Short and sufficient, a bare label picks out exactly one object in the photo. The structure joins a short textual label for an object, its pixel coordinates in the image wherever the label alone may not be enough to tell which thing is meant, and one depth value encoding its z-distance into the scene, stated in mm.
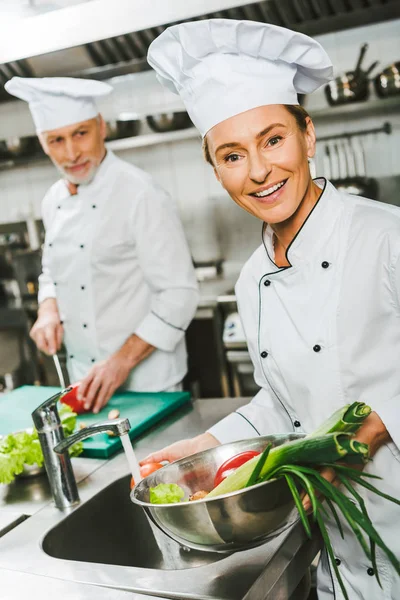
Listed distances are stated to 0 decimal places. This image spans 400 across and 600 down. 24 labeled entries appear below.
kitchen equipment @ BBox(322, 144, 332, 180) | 3857
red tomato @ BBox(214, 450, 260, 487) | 1095
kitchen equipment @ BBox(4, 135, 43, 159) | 4469
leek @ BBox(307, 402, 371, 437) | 961
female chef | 1233
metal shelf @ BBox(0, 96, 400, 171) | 3590
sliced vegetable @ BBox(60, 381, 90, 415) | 2014
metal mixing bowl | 914
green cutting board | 1721
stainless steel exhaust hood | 2250
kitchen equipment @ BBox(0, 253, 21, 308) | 4598
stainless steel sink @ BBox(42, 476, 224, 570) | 1315
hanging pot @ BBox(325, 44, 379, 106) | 3518
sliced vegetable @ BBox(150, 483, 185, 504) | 1053
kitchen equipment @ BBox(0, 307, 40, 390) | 4301
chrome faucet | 1400
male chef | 2416
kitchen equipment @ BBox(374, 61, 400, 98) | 3416
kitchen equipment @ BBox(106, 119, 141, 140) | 4090
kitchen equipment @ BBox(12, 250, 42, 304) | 4453
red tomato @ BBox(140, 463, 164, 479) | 1285
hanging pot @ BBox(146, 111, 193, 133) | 3988
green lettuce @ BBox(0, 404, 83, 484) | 1530
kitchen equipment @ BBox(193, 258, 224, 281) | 4277
